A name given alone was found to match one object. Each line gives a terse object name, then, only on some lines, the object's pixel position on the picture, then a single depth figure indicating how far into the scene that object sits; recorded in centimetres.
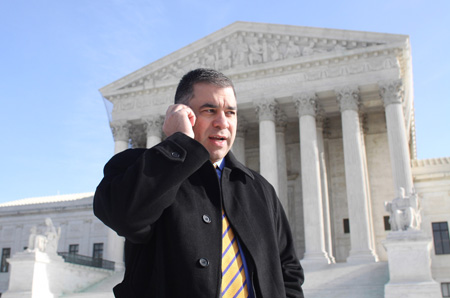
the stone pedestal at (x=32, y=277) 2650
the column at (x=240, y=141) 3746
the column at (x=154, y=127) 3744
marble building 3100
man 257
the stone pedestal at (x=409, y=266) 1961
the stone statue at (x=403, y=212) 2243
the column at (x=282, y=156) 3472
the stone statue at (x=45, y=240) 2880
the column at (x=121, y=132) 3862
